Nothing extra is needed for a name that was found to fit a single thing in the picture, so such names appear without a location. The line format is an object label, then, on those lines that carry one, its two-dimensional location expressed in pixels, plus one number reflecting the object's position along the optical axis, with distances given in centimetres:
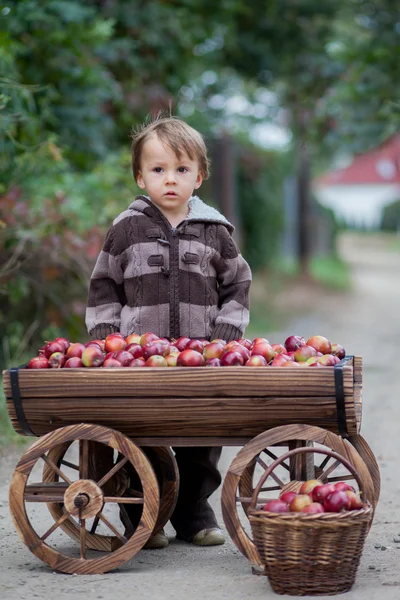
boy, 449
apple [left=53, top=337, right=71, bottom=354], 429
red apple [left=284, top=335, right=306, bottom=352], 436
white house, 6788
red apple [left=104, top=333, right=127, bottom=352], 424
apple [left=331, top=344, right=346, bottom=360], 427
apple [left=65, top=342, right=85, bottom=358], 417
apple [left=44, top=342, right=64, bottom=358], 426
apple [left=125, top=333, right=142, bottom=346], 429
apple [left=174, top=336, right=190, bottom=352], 425
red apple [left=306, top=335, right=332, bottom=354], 425
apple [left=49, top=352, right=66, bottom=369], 419
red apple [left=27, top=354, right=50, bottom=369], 416
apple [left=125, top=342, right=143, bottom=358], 416
